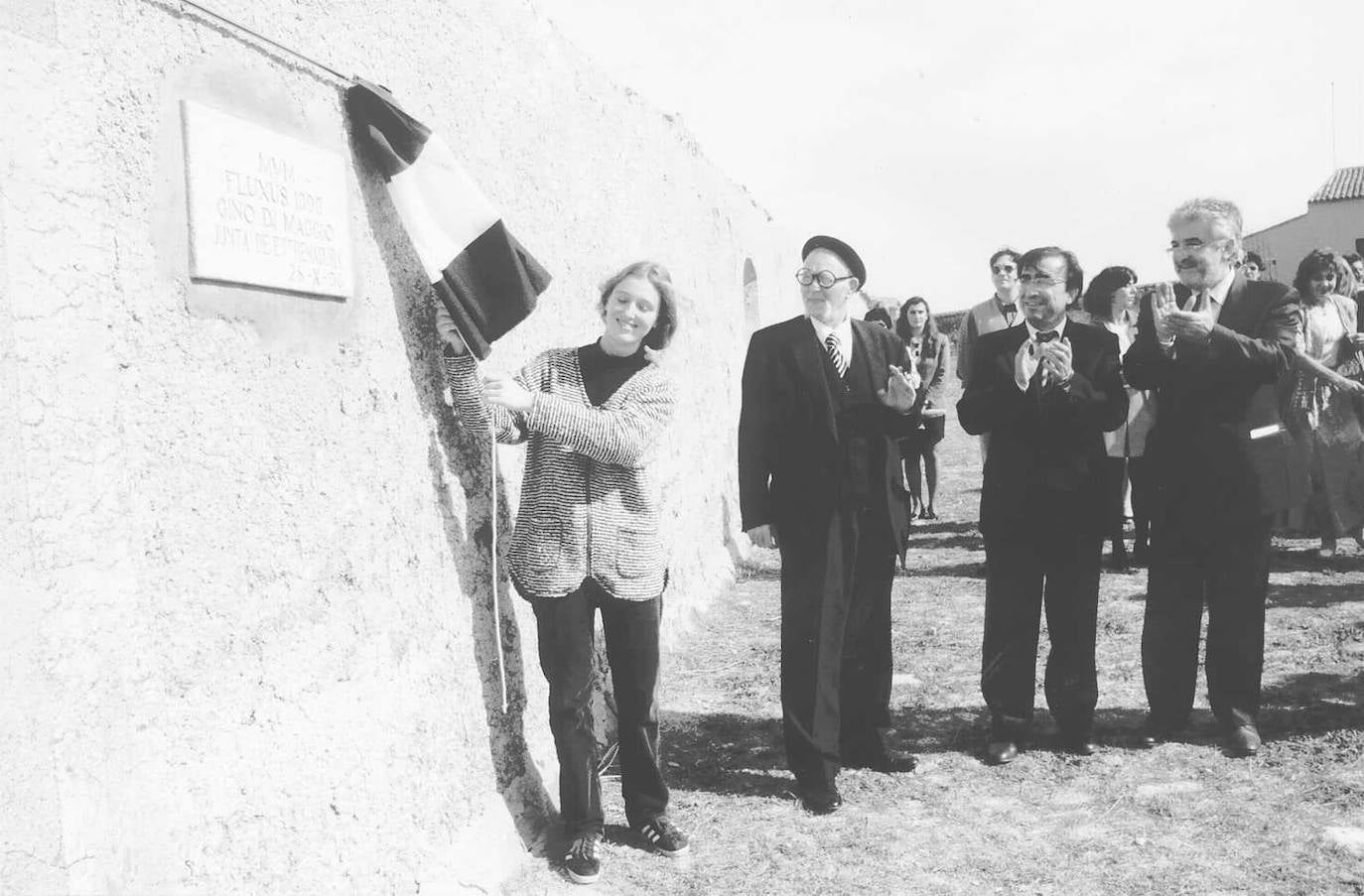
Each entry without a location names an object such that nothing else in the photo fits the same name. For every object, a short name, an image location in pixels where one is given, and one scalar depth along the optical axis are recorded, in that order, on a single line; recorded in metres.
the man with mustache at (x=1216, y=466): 4.28
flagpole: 2.38
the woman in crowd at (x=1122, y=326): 6.73
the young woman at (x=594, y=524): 3.38
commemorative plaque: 2.34
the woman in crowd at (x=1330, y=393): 7.16
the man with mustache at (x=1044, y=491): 4.32
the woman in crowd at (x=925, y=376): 8.96
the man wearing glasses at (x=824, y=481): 4.09
